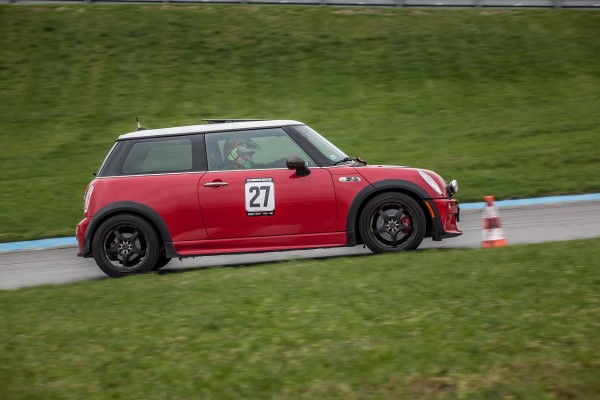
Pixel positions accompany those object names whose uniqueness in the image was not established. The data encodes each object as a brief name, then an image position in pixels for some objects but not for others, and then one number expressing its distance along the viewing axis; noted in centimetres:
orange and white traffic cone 1980
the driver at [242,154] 1892
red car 1839
